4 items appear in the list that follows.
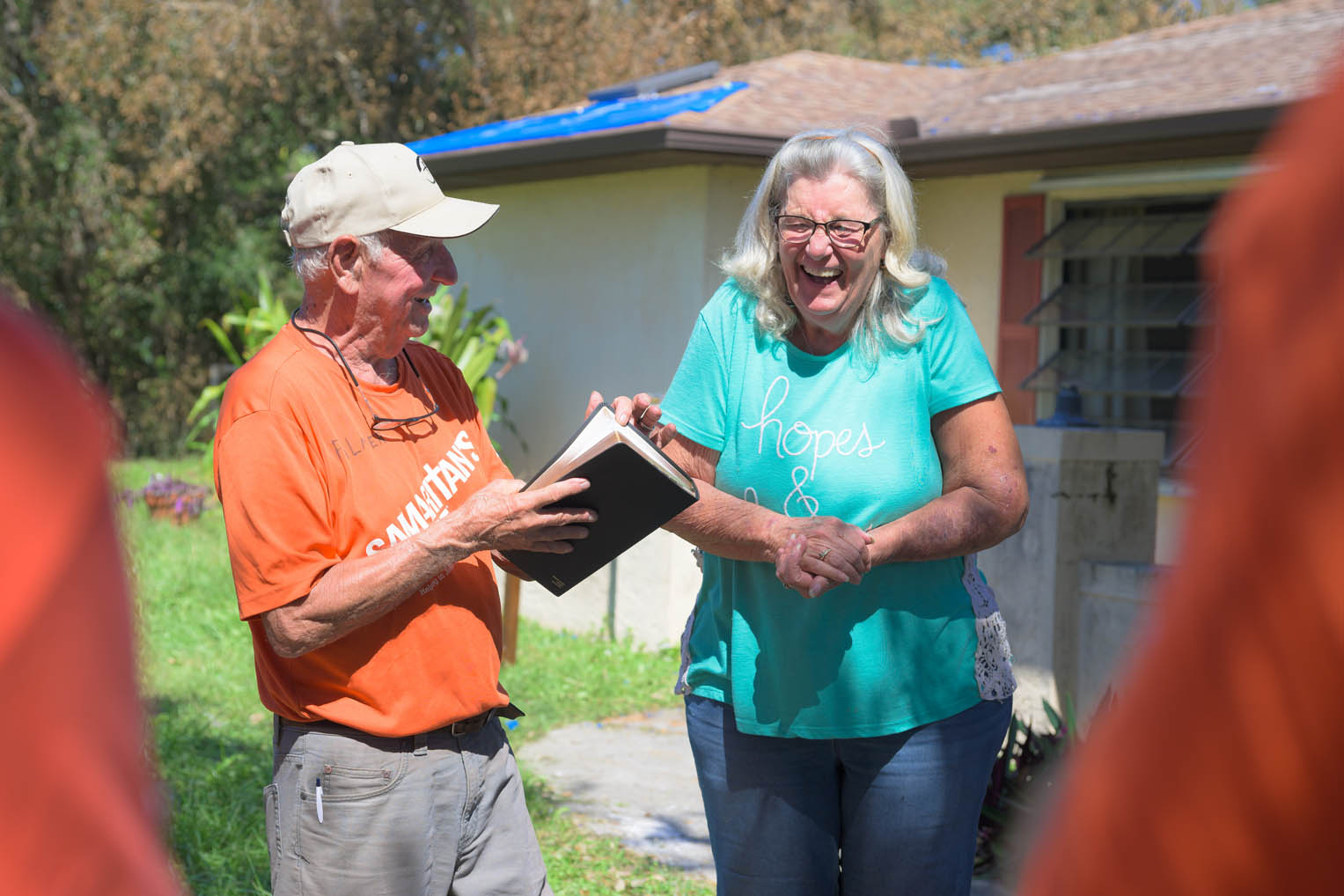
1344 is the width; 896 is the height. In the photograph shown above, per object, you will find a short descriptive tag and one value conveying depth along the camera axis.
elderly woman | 2.72
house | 7.72
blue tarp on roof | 9.02
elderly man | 2.45
